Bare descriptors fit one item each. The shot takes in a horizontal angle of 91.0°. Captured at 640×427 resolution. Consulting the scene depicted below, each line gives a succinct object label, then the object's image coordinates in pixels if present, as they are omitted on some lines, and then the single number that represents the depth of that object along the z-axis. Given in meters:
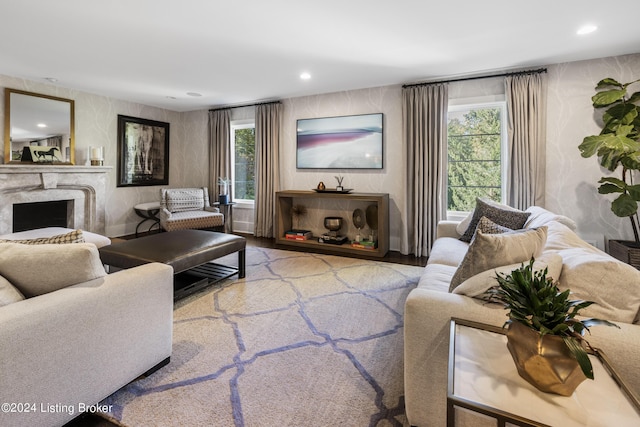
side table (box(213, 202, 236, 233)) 5.85
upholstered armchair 4.71
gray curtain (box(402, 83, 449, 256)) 4.07
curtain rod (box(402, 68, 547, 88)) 3.59
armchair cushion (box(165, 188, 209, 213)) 5.00
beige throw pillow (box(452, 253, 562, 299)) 1.28
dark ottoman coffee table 2.54
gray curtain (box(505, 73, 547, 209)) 3.58
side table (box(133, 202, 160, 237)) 5.33
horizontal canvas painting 4.55
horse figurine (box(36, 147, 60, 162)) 4.35
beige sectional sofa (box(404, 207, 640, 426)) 1.02
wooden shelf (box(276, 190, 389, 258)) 4.18
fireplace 3.97
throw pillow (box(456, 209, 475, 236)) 3.02
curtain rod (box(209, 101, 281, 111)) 5.24
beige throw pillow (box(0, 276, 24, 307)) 1.19
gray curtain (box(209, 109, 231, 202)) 5.78
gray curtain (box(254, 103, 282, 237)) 5.23
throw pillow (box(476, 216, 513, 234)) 2.37
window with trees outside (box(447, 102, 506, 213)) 4.03
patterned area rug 1.44
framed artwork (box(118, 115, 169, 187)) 5.38
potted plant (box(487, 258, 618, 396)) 0.83
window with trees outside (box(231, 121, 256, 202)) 5.76
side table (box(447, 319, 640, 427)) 0.79
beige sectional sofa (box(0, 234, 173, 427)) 1.12
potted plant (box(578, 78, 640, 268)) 2.88
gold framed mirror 4.09
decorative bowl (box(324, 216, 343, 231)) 4.67
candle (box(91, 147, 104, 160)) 4.84
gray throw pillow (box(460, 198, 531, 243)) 2.67
